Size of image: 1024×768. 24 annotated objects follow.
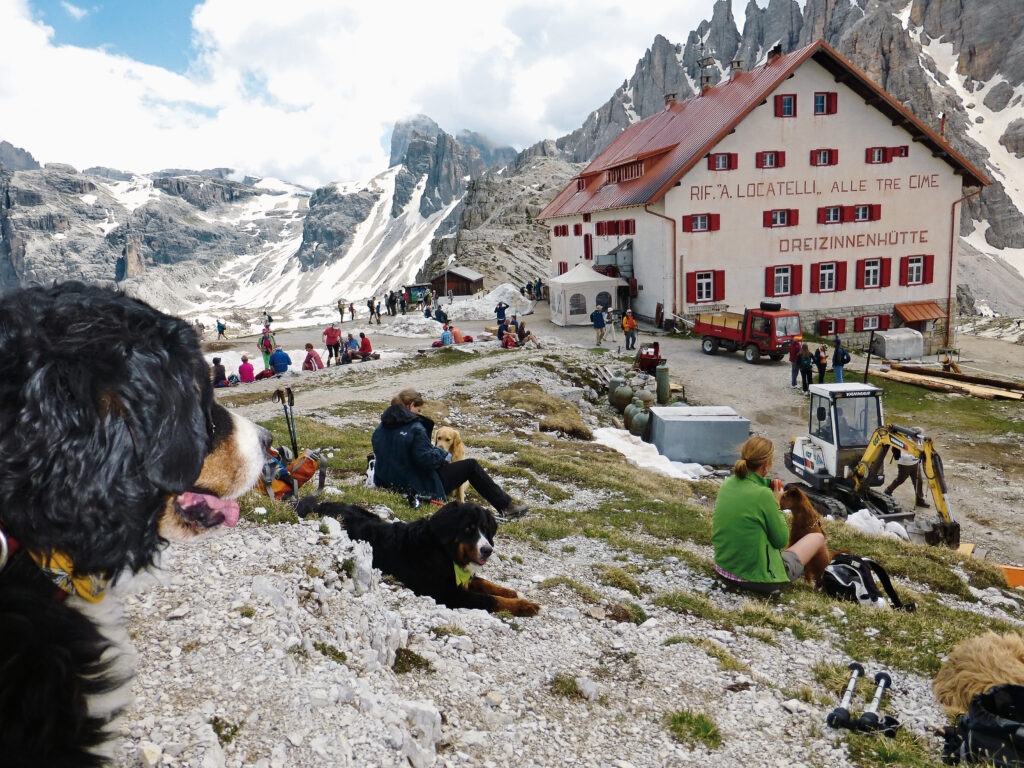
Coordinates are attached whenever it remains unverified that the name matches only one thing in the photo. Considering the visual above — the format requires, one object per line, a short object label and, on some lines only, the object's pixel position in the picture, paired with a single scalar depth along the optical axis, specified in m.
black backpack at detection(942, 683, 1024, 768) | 4.43
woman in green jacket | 7.55
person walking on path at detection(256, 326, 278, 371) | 32.78
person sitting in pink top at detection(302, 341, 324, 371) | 30.25
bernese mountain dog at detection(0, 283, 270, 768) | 1.57
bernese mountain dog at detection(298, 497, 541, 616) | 6.25
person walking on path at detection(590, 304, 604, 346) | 36.19
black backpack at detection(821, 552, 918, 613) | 7.96
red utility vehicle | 31.00
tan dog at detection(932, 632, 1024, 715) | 5.36
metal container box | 19.55
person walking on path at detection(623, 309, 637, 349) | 34.06
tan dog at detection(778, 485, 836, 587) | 8.95
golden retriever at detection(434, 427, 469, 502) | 10.40
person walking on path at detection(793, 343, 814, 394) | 27.08
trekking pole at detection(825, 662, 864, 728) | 5.06
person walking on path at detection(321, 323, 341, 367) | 32.56
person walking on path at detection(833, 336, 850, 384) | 27.92
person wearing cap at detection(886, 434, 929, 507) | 15.52
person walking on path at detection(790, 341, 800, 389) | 27.52
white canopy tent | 41.87
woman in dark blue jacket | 9.23
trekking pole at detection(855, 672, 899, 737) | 5.02
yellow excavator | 13.74
